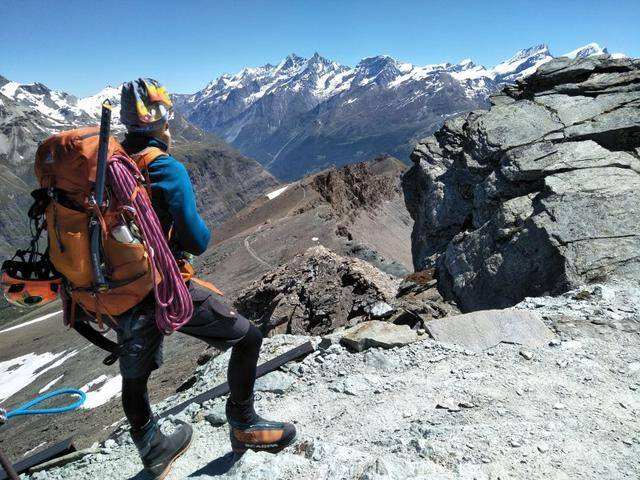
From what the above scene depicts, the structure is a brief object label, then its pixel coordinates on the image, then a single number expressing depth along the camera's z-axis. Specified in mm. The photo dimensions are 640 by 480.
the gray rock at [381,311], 9258
